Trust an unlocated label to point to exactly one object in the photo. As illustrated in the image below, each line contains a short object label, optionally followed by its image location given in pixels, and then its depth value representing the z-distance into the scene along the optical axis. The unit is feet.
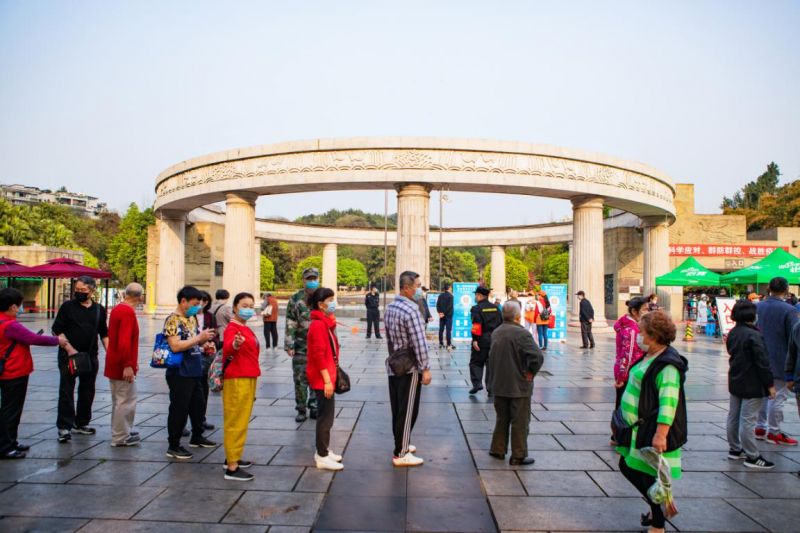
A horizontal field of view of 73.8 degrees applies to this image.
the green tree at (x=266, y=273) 172.24
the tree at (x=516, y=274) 171.32
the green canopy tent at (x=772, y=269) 53.98
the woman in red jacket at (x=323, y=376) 16.15
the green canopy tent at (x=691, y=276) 59.26
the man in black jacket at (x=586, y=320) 47.37
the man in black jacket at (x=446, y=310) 45.00
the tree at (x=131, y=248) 146.20
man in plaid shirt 16.69
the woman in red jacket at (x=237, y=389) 15.30
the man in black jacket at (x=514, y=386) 17.22
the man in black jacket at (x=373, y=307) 52.65
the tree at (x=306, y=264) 176.65
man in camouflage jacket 22.31
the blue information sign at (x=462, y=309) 51.93
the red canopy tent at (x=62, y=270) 59.57
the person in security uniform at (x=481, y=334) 27.53
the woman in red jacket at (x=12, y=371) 17.04
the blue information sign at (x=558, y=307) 51.47
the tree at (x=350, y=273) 211.00
